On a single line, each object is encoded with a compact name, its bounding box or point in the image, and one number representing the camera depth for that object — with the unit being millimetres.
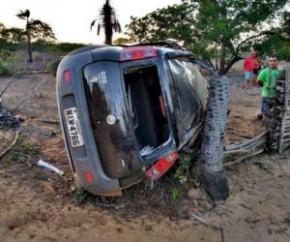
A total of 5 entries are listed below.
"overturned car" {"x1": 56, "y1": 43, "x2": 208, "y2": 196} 2682
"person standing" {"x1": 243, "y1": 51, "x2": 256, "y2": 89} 7834
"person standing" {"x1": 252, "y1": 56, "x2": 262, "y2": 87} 8337
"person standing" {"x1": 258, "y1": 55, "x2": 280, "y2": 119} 4616
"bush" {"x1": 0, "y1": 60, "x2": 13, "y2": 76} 8892
